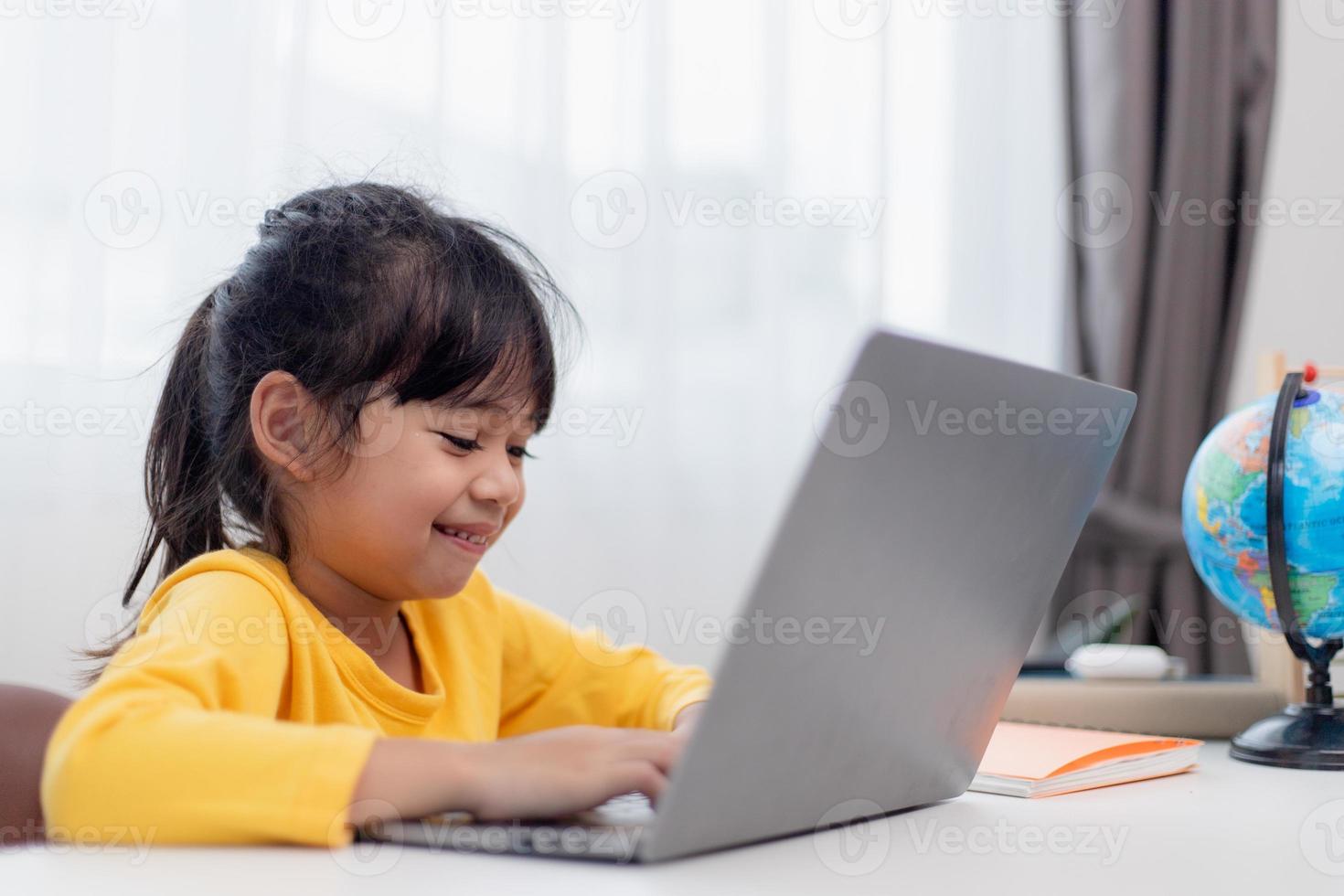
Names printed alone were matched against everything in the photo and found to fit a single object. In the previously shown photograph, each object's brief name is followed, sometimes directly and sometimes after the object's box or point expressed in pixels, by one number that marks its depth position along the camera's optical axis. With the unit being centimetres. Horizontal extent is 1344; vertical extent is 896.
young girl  66
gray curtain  193
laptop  52
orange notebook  82
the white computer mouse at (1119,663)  120
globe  96
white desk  53
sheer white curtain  142
